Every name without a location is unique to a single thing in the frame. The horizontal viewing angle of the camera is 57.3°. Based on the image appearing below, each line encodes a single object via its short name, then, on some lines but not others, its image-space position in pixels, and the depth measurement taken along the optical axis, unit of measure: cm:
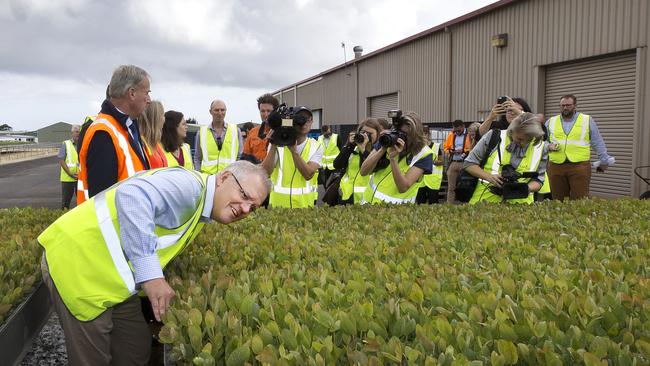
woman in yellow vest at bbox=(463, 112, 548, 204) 541
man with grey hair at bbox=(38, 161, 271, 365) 233
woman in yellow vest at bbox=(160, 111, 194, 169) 654
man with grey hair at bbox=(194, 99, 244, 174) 749
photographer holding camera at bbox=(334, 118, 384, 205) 586
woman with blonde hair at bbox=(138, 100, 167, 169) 476
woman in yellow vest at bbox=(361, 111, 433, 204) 520
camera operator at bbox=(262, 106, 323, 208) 560
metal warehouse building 1198
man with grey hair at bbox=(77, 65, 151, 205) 358
